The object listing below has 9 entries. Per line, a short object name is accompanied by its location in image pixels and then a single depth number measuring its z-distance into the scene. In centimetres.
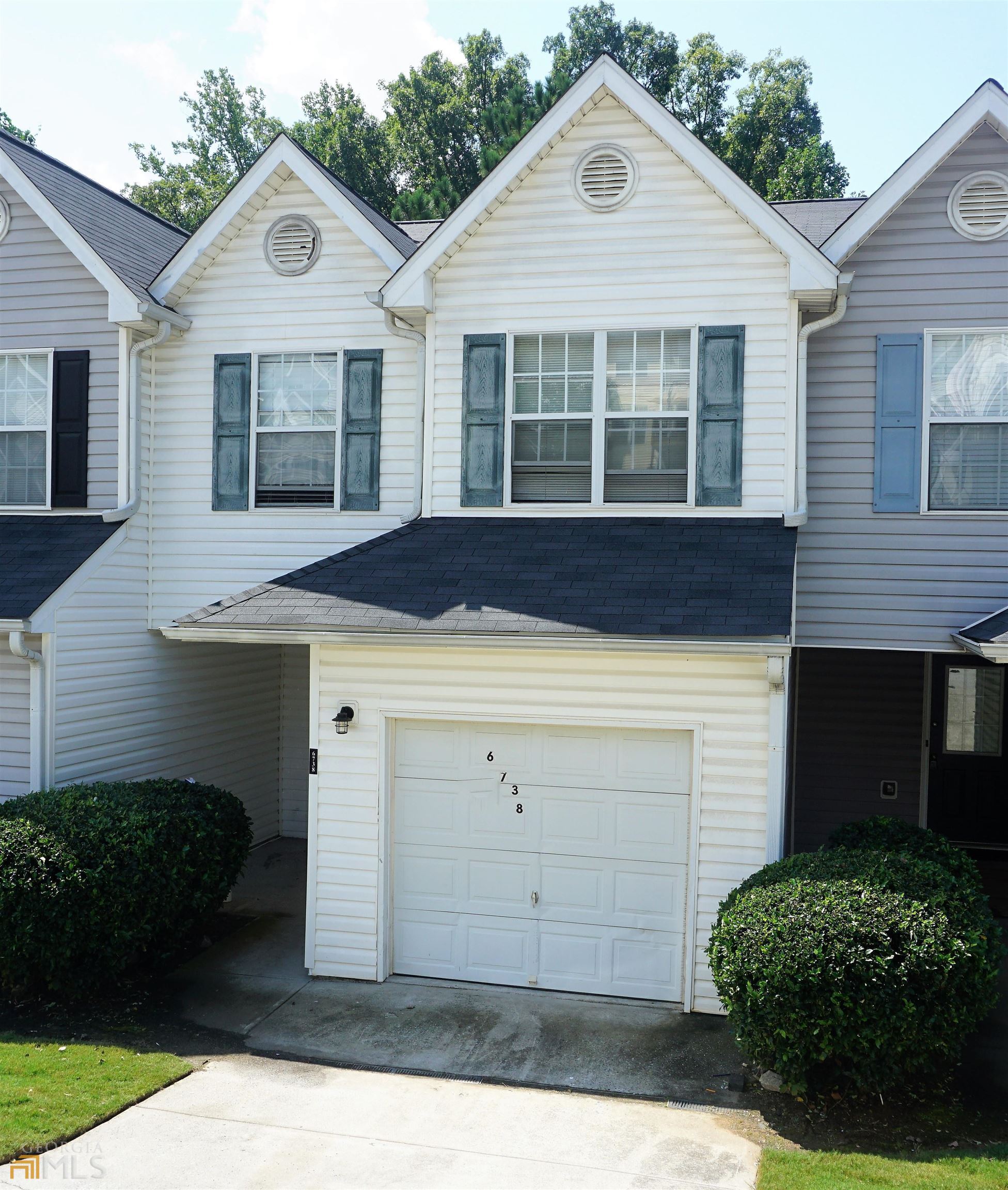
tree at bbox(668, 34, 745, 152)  3428
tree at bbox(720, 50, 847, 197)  3219
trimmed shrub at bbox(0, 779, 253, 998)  775
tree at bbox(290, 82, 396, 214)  3341
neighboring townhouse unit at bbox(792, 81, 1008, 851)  937
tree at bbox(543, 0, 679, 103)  3544
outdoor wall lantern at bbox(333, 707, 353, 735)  867
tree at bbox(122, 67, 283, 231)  3519
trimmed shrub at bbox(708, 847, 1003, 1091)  614
